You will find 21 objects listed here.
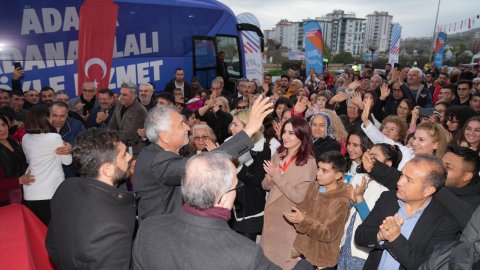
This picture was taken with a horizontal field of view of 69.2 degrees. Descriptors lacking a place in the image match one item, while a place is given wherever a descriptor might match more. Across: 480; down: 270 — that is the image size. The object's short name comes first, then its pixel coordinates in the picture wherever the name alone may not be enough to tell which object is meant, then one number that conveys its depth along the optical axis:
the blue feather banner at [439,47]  25.75
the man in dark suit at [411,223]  2.27
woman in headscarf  4.29
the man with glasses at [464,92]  6.75
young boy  3.06
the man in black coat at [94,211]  1.87
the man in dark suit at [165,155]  2.62
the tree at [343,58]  60.42
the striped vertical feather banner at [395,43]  21.12
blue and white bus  7.71
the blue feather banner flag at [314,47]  16.78
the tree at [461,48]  51.66
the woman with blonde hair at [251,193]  3.73
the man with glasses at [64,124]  4.45
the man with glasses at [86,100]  7.05
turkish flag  6.82
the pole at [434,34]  28.85
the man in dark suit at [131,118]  5.76
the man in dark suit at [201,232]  1.56
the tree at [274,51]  45.34
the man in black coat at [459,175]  2.88
